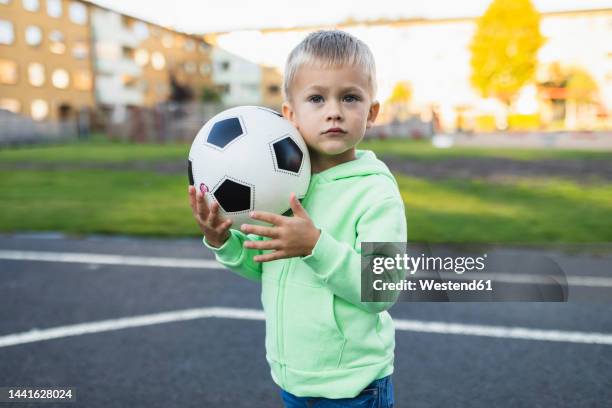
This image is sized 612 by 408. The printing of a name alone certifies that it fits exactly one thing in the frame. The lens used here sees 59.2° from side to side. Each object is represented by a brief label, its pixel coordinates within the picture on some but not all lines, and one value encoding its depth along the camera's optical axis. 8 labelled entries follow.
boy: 1.53
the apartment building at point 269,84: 63.59
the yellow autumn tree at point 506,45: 52.72
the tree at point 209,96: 61.16
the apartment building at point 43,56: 35.78
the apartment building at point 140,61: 48.22
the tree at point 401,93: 62.84
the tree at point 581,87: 57.06
